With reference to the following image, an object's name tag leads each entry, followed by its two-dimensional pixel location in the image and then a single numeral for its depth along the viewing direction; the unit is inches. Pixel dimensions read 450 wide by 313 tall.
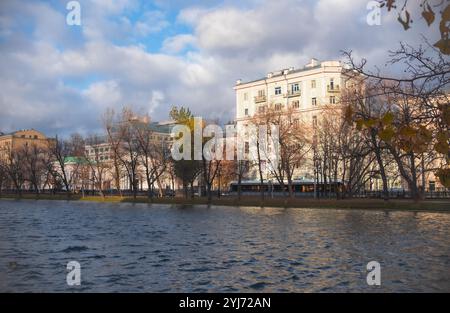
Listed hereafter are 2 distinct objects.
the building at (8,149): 4731.3
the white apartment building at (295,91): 4195.4
